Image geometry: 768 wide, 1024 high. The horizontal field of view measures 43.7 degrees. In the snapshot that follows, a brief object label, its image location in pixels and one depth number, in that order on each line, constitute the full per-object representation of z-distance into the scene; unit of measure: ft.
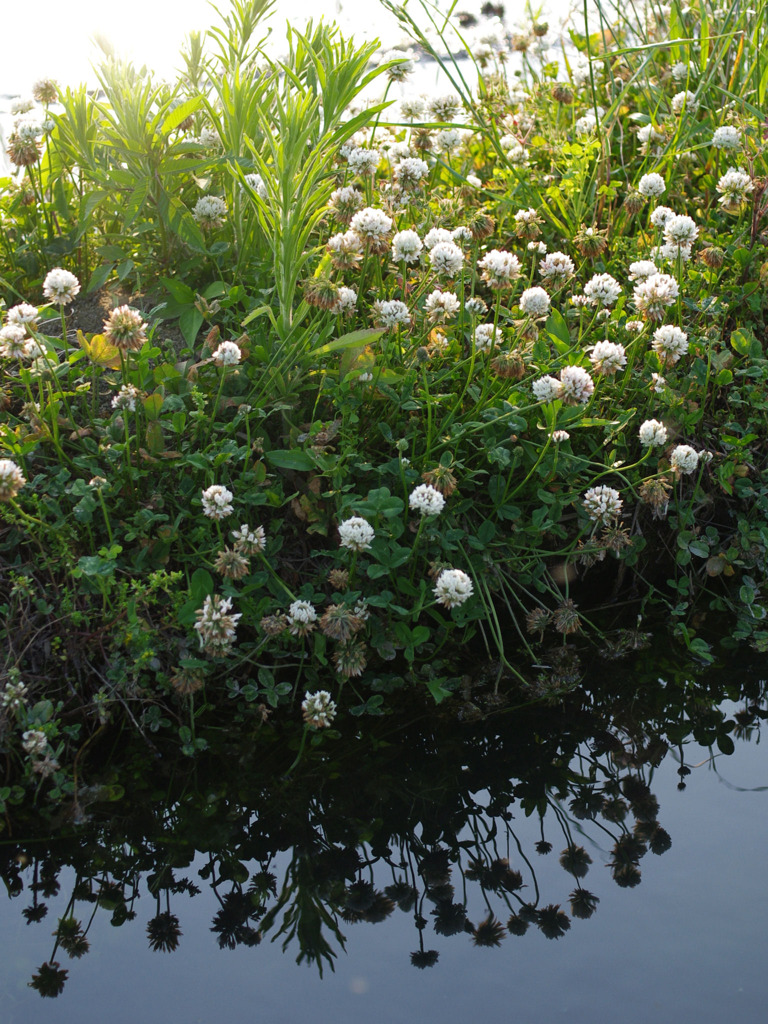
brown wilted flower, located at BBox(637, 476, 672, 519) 7.43
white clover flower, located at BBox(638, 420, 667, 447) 7.47
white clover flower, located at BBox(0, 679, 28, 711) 6.25
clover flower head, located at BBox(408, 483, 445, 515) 6.70
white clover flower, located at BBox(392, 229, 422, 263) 8.21
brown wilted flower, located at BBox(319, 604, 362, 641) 6.74
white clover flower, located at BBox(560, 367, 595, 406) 7.28
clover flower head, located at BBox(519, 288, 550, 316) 7.93
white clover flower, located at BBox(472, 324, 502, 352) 7.90
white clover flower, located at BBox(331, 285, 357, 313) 7.80
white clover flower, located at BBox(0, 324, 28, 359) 6.87
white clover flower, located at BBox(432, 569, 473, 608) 6.47
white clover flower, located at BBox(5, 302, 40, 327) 6.94
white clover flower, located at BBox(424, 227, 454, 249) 8.38
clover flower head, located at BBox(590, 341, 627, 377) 7.70
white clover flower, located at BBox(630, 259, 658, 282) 8.66
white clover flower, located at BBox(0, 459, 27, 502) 6.03
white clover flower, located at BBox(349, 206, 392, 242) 8.00
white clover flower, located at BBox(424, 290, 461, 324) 7.82
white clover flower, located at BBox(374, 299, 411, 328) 7.93
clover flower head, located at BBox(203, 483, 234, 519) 6.48
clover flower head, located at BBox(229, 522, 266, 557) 6.72
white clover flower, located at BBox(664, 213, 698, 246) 8.73
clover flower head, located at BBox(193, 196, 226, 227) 8.87
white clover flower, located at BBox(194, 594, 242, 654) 6.23
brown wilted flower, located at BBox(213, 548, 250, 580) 6.52
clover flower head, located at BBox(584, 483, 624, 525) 7.37
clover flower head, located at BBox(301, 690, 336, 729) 6.53
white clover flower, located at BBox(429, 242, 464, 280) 7.70
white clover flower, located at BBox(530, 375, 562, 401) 7.22
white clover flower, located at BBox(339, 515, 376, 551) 6.60
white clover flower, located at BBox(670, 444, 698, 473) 7.60
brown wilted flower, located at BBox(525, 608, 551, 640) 7.59
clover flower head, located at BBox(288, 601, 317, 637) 6.70
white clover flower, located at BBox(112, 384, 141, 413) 7.08
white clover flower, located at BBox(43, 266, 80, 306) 7.22
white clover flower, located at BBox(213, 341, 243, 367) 7.20
